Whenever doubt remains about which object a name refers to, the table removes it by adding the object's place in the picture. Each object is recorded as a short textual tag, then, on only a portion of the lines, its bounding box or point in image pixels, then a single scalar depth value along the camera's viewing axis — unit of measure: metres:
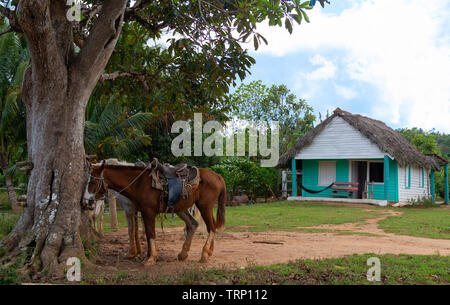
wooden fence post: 10.78
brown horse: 6.09
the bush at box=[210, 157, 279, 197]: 21.52
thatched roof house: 19.34
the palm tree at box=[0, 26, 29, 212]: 14.85
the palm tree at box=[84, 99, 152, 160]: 15.30
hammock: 19.84
